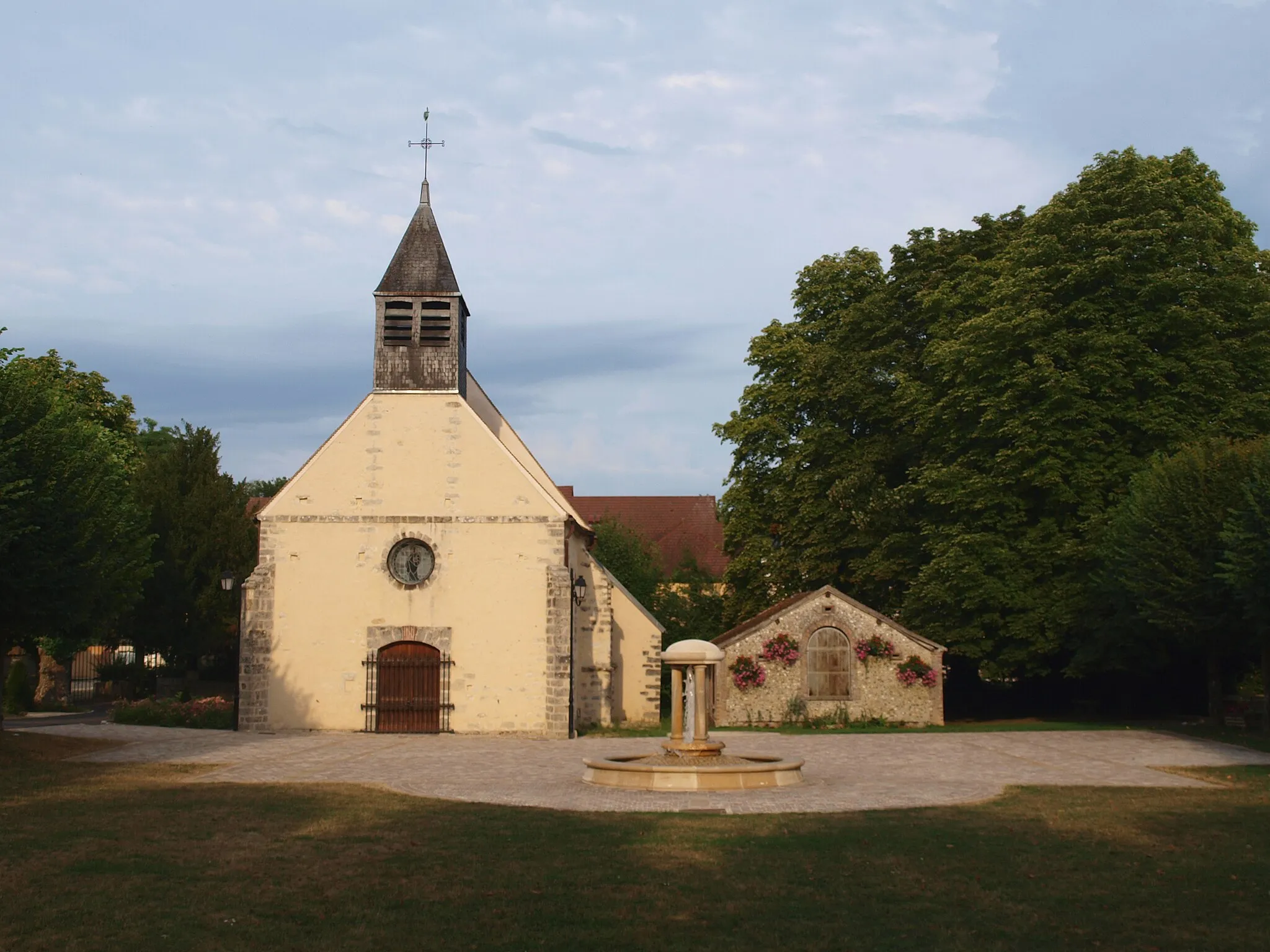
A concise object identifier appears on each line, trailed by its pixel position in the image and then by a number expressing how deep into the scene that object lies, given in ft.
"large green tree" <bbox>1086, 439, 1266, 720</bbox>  70.38
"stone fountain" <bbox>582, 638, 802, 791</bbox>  48.19
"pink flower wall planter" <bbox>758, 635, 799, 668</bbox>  89.15
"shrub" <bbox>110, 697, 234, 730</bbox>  83.20
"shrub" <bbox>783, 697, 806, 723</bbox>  89.20
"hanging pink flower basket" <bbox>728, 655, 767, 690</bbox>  89.10
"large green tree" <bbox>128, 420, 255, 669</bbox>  110.73
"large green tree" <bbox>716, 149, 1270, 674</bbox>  84.23
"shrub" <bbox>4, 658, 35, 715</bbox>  102.47
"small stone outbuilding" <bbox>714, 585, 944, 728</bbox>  89.25
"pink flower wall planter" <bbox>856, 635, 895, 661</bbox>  89.40
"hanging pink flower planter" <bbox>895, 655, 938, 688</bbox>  89.66
